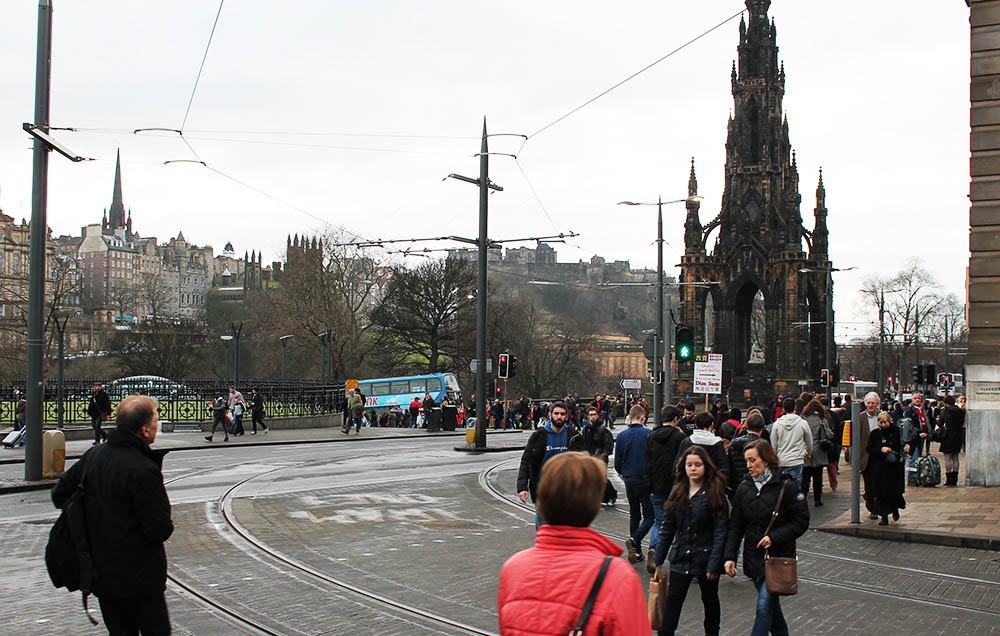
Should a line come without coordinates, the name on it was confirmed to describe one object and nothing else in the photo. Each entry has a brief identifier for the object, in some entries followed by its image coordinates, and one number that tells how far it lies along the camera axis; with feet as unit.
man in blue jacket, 35.91
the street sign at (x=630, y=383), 143.43
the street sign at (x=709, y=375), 72.69
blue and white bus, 197.57
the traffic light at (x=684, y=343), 69.87
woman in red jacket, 10.82
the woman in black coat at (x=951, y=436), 61.31
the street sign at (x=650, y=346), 71.36
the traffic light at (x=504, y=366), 96.48
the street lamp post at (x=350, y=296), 191.25
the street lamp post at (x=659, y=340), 69.82
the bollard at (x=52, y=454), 57.77
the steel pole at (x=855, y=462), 40.53
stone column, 62.08
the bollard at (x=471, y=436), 92.12
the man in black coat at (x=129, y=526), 16.80
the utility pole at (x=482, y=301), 87.30
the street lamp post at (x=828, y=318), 148.99
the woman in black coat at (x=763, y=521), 22.08
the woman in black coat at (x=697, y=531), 22.79
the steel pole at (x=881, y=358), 173.98
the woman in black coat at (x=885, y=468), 43.09
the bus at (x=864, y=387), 232.86
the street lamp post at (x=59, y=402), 105.09
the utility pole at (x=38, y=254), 55.26
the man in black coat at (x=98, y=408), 84.94
